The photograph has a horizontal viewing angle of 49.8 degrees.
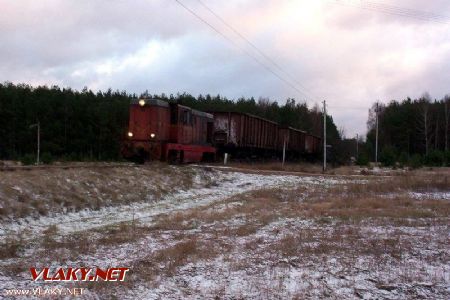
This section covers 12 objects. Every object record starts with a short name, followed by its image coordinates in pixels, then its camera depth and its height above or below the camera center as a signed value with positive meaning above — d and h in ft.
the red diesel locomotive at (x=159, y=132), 86.69 +4.54
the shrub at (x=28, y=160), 110.22 -1.89
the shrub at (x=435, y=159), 175.73 +2.55
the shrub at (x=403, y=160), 162.19 +1.73
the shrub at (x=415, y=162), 152.93 +1.05
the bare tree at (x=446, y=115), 266.08 +30.29
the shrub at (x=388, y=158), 168.86 +2.09
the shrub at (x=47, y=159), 118.89 -1.58
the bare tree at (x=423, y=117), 282.19 +28.90
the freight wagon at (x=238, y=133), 121.29 +6.81
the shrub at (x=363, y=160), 172.75 +1.23
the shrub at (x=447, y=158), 175.86 +3.05
